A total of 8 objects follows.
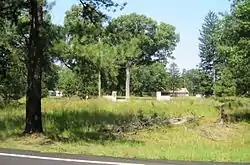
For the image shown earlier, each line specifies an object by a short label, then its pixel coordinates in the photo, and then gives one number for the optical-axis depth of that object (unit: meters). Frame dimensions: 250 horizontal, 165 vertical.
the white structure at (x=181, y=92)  125.71
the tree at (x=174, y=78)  128.39
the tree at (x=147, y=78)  104.88
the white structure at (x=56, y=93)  98.81
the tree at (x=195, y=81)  112.04
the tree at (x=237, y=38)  28.66
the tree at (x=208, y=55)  106.69
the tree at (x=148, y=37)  104.06
